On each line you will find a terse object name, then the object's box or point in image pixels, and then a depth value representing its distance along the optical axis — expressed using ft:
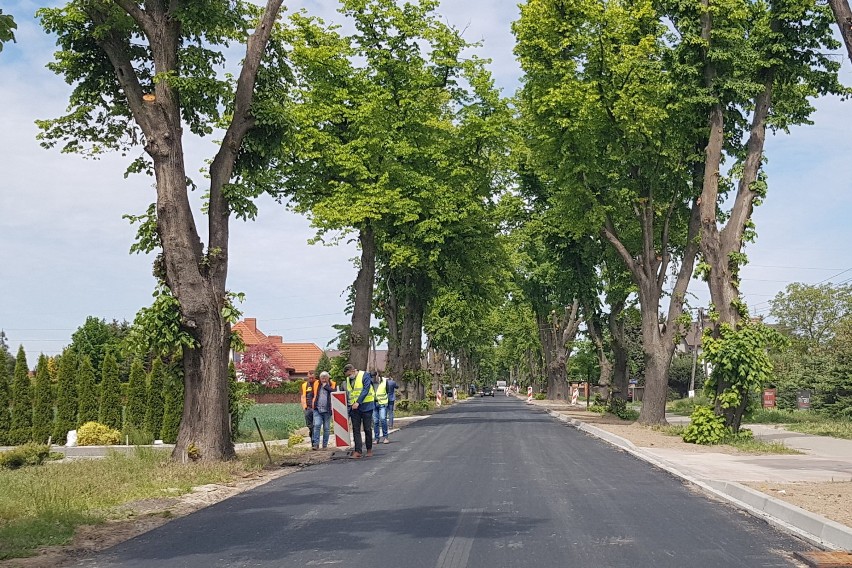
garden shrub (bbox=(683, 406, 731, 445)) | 70.54
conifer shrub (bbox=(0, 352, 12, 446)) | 89.40
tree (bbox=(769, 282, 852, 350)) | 243.40
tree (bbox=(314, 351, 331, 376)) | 290.35
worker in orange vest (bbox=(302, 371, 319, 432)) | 68.85
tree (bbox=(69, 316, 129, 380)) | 197.88
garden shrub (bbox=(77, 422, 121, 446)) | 78.59
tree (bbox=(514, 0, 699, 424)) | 88.33
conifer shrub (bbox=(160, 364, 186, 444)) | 83.05
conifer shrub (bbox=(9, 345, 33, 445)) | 89.71
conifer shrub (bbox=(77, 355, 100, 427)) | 89.56
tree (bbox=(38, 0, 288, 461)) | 52.21
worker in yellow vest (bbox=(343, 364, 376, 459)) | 60.39
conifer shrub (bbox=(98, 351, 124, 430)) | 89.51
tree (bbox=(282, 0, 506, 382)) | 98.32
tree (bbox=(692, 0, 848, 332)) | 71.51
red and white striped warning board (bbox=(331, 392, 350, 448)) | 62.44
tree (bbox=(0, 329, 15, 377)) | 231.96
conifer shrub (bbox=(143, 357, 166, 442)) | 85.46
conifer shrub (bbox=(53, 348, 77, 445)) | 89.49
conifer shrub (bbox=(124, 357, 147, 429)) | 86.28
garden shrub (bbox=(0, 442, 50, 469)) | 60.44
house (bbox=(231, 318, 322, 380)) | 307.78
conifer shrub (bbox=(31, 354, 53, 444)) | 89.97
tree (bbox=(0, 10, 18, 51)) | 24.94
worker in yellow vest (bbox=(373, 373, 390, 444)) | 74.33
